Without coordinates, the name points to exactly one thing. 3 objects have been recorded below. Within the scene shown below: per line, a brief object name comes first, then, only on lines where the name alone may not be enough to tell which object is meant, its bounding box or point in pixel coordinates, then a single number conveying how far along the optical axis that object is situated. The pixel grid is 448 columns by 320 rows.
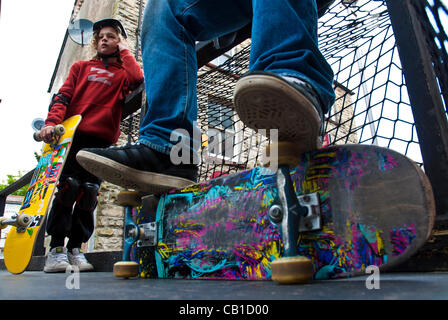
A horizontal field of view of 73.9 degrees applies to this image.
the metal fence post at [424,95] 0.73
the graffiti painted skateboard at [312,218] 0.51
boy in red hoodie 1.65
